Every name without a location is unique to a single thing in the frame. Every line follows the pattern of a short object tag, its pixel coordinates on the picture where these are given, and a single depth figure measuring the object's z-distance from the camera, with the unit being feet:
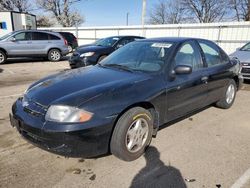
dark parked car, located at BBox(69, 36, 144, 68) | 23.32
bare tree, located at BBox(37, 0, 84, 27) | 109.00
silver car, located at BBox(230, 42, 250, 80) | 19.33
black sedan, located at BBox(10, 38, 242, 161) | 6.82
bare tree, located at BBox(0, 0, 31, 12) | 111.56
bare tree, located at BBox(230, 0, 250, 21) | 86.11
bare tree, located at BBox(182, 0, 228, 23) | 101.12
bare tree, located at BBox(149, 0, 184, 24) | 121.14
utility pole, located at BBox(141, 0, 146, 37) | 48.66
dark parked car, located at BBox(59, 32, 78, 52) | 48.89
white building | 48.58
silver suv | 31.20
